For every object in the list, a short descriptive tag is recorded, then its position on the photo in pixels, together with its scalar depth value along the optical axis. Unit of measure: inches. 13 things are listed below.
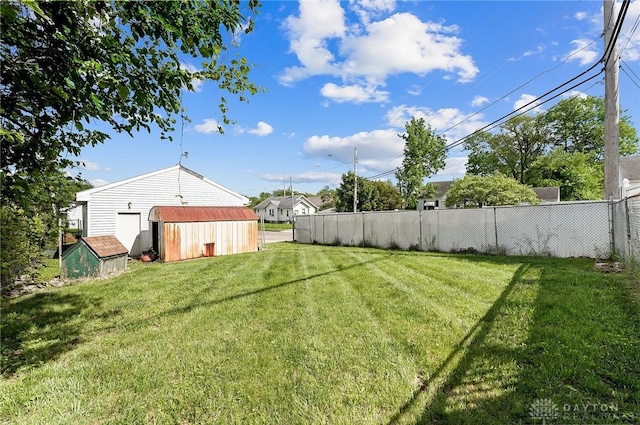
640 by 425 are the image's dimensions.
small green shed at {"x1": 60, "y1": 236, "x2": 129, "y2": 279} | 309.9
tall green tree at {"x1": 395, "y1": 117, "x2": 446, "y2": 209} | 1011.3
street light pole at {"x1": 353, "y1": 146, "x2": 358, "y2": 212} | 953.2
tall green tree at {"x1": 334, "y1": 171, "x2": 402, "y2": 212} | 1173.1
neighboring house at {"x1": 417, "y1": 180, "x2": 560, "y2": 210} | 1015.9
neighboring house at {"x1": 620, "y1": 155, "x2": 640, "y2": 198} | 658.2
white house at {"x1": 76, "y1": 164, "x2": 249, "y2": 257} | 455.8
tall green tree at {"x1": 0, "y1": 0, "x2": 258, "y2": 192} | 89.7
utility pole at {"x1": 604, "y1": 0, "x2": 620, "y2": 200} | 288.0
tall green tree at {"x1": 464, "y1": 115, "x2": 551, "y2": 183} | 1069.1
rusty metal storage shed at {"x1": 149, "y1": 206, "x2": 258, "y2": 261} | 448.1
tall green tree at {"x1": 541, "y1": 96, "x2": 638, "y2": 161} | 974.4
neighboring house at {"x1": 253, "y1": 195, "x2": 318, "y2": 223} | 1863.9
